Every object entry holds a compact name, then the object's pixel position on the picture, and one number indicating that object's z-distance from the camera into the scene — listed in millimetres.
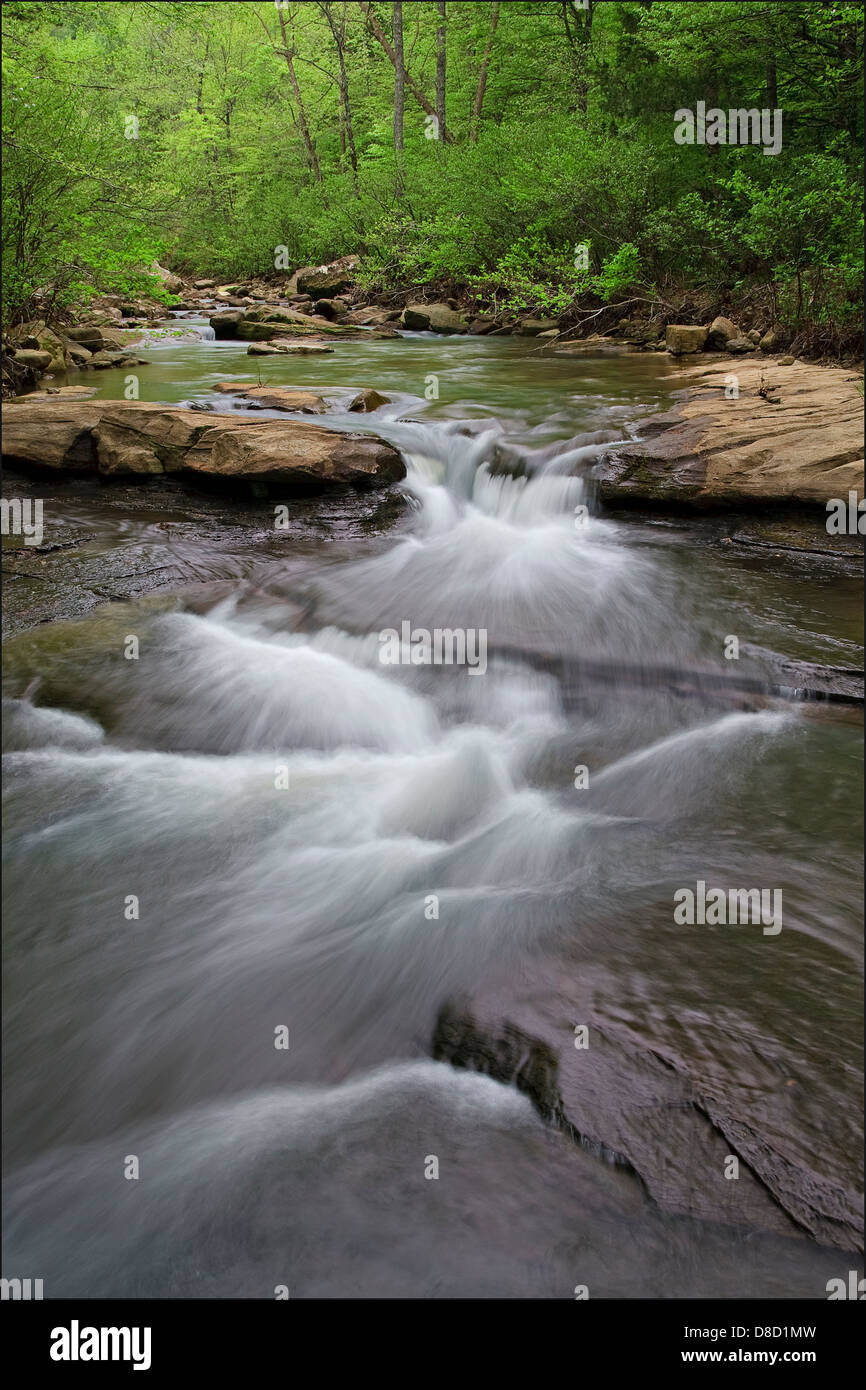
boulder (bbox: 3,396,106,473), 7910
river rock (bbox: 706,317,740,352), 13203
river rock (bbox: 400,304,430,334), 18875
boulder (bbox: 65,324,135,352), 14500
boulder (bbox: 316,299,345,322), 21250
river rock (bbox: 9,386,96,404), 9813
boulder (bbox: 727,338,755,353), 12561
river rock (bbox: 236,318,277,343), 17516
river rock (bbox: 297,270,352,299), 24016
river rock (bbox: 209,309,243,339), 17609
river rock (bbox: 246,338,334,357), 14938
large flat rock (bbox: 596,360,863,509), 6523
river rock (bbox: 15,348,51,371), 10812
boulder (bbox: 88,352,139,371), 13258
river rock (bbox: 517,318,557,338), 17000
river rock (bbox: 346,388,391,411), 9906
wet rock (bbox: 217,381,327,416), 9570
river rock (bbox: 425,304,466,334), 18578
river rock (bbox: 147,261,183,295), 24128
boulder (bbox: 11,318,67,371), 11492
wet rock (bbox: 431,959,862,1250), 2201
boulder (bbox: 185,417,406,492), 7496
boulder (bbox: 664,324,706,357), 13234
